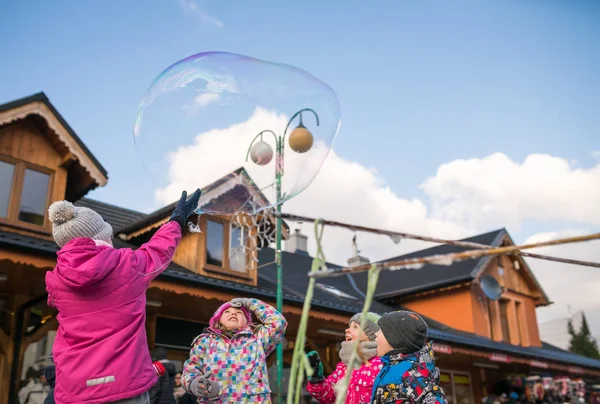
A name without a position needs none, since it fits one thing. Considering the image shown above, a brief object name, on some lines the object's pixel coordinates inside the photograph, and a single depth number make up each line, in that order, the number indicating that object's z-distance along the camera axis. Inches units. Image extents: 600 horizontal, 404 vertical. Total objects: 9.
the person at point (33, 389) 321.4
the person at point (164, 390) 214.7
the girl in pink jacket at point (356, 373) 140.6
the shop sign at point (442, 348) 472.4
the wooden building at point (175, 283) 320.2
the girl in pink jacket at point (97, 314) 100.5
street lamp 177.6
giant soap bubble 167.5
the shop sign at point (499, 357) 562.3
